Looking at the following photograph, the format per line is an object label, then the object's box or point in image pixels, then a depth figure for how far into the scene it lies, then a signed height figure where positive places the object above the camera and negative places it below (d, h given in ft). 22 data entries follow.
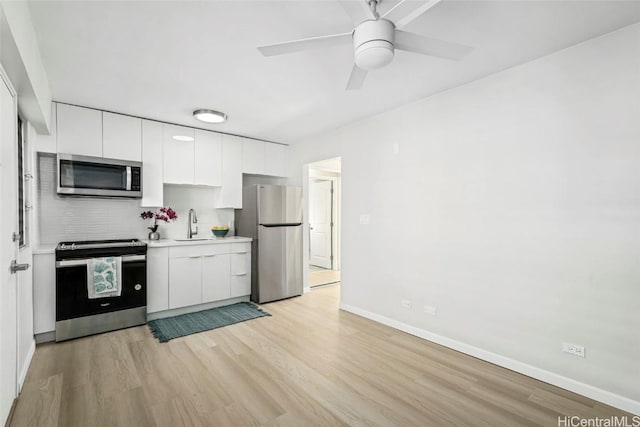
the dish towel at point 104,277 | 10.07 -2.36
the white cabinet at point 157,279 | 11.56 -2.76
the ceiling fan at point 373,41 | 5.13 +3.01
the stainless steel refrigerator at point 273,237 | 14.05 -1.33
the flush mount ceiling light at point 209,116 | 11.05 +3.48
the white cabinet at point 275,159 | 15.89 +2.70
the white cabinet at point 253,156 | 15.05 +2.70
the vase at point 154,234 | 12.46 -1.06
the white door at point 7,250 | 5.65 -0.87
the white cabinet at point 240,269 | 13.82 -2.82
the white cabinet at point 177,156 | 12.62 +2.27
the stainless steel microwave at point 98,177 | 10.39 +1.14
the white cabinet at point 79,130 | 10.39 +2.76
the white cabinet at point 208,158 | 13.47 +2.30
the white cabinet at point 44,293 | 9.43 -2.71
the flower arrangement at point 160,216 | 12.39 -0.32
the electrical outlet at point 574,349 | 6.94 -3.24
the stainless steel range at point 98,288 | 9.68 -2.72
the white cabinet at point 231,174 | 14.34 +1.70
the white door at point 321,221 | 22.34 -0.93
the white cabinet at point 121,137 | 11.20 +2.74
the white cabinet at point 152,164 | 12.09 +1.81
